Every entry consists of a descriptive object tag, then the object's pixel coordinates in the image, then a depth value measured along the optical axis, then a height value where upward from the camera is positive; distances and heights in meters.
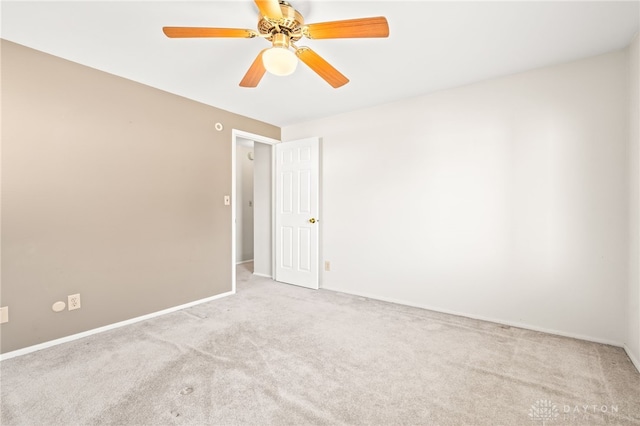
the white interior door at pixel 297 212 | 3.93 +0.01
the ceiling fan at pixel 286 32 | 1.51 +1.04
